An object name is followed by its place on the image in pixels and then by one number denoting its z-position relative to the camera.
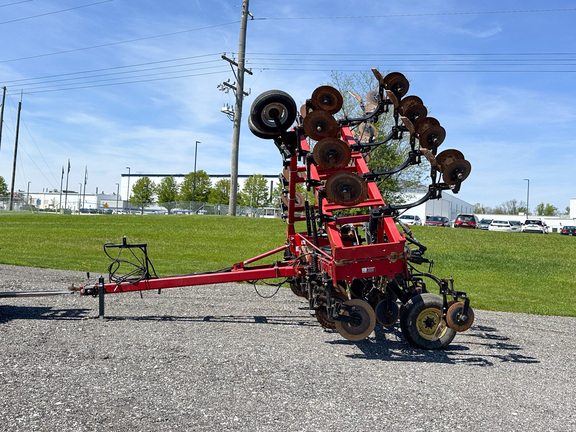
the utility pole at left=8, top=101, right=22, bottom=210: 53.91
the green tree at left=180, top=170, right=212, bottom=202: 78.56
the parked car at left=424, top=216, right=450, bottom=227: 47.50
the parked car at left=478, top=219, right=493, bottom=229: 51.60
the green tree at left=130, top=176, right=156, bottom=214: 85.81
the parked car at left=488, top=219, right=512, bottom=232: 48.51
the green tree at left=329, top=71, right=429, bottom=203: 25.58
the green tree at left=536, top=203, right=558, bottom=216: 113.00
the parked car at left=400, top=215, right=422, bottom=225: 48.56
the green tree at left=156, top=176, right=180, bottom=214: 83.19
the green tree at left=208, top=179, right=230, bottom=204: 80.00
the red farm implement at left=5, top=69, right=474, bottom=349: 6.44
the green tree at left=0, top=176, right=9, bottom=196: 91.68
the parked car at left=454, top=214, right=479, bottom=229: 45.00
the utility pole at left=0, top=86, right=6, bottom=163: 53.13
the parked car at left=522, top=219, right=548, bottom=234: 47.30
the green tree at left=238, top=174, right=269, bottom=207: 77.31
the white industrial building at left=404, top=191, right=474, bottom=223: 66.88
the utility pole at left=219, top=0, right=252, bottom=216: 35.31
